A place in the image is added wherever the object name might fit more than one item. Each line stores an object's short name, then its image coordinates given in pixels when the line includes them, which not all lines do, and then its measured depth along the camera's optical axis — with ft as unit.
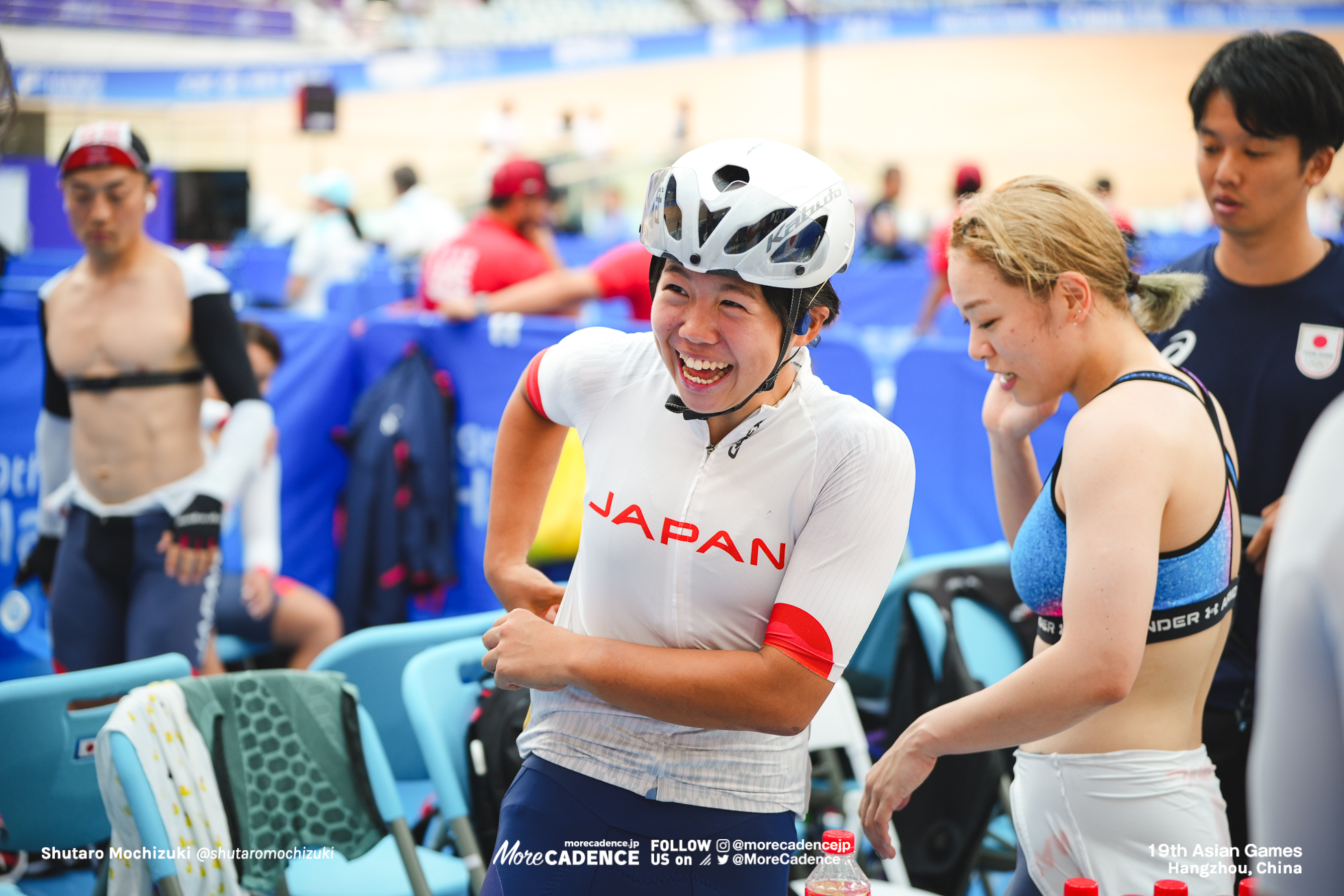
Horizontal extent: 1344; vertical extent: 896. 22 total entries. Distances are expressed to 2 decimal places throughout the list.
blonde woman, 4.88
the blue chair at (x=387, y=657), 9.68
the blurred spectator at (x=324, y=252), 30.71
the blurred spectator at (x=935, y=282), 25.75
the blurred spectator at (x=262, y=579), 11.76
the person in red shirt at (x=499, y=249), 15.75
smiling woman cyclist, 4.78
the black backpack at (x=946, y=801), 9.34
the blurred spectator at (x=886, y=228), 41.86
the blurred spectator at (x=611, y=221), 61.00
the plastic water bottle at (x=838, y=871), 4.83
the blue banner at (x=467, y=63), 70.69
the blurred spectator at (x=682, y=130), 68.80
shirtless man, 10.28
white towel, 6.99
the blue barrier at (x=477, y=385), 14.79
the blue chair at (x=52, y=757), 7.88
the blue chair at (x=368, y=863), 6.82
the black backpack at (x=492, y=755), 8.58
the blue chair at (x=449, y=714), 8.21
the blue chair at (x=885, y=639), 11.08
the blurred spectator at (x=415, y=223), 33.91
